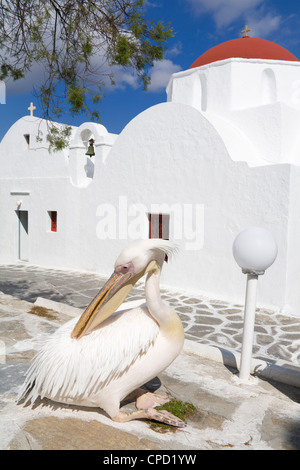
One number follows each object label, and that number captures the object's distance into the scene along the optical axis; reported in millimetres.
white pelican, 2625
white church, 7562
